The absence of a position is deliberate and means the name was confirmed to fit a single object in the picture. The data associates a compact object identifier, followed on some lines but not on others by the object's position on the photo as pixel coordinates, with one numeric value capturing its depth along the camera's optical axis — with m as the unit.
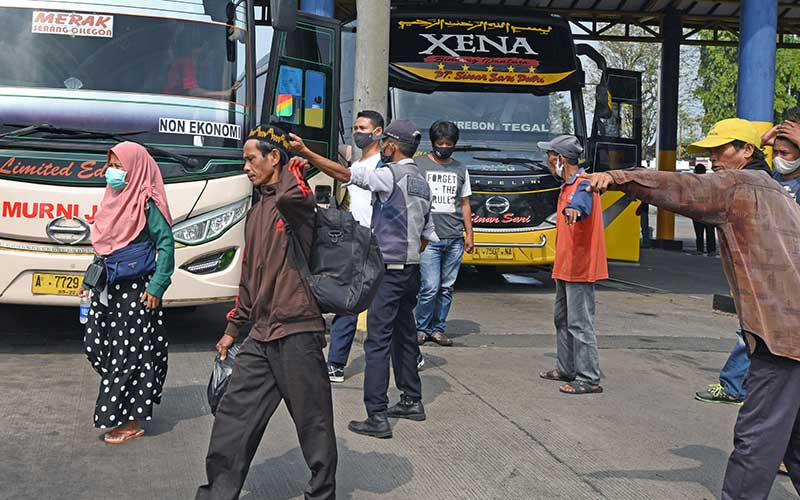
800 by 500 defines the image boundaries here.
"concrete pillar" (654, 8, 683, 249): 24.31
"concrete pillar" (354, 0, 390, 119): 8.93
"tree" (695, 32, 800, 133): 42.22
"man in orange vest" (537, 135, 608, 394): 6.97
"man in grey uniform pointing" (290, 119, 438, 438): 5.73
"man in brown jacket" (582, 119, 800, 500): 3.92
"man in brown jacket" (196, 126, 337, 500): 4.12
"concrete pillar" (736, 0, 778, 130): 12.80
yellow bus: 12.34
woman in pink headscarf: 5.45
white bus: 7.20
